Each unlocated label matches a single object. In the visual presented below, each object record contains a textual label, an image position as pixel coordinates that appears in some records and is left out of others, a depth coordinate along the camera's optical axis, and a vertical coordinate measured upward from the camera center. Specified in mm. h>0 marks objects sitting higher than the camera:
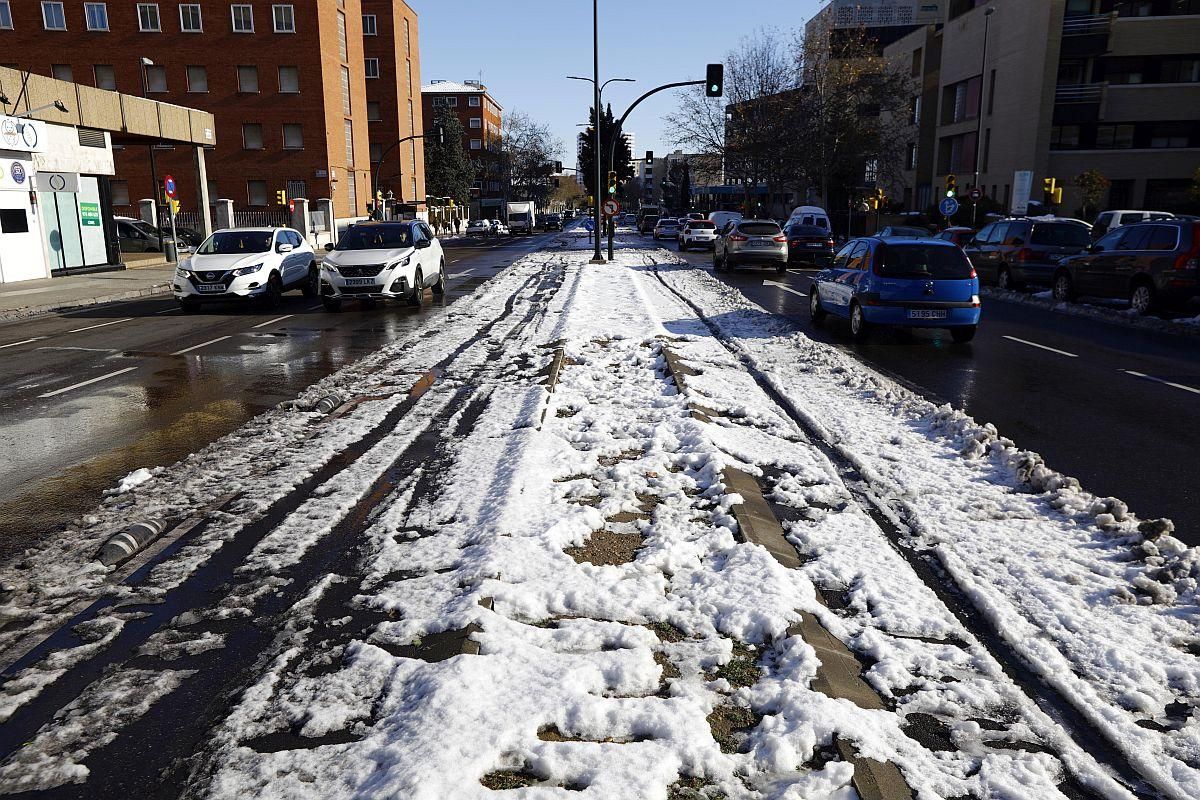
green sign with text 27812 +161
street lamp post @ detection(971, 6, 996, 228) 48559 +8797
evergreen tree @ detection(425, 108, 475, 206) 94250 +6110
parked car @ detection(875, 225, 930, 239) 28234 -467
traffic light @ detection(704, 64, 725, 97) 28048 +4631
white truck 76331 +3
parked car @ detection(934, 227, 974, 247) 25669 -526
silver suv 26609 -828
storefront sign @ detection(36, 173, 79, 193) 25156 +1151
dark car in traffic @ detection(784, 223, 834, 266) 29719 -967
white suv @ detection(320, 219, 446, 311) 16922 -927
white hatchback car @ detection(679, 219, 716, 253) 41156 -794
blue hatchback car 12289 -1011
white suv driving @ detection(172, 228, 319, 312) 17250 -1021
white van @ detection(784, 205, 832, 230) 37831 -25
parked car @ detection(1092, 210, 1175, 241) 27122 -37
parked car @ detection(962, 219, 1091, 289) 20406 -779
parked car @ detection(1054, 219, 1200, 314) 14922 -897
